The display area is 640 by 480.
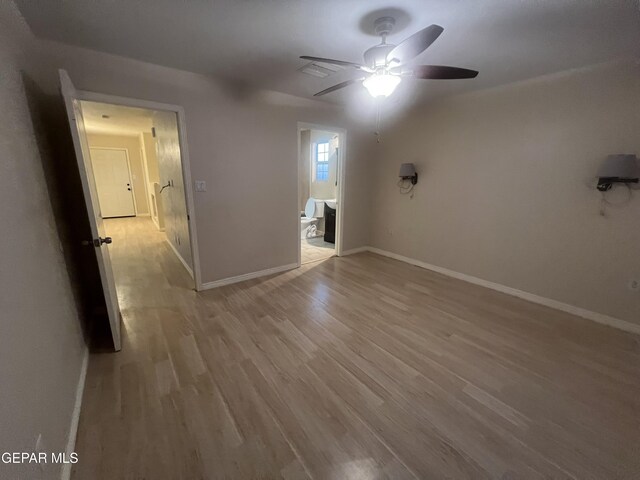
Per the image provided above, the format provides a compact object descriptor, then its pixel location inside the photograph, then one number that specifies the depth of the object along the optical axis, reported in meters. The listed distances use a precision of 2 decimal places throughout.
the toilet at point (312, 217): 5.49
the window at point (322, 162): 6.53
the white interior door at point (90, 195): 1.64
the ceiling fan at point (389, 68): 1.61
